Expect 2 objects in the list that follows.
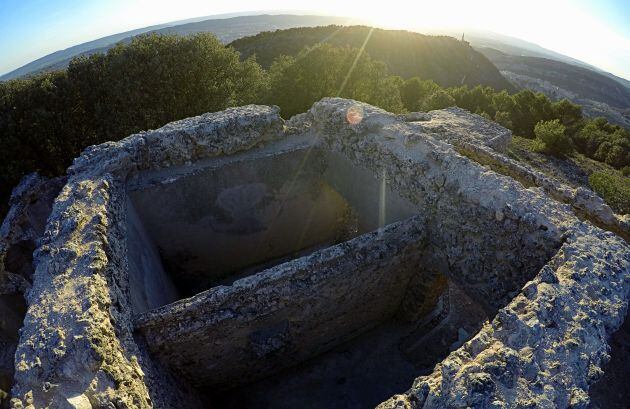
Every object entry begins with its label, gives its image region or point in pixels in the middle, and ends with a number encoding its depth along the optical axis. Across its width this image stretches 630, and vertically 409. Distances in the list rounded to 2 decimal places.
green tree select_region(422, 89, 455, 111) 20.52
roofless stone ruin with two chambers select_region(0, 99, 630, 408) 3.42
